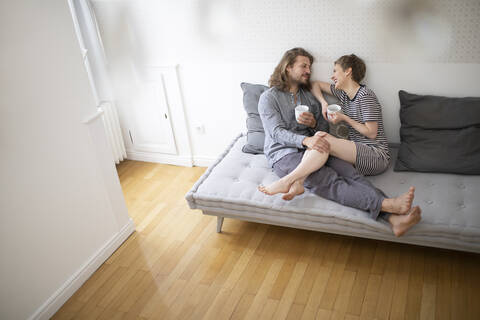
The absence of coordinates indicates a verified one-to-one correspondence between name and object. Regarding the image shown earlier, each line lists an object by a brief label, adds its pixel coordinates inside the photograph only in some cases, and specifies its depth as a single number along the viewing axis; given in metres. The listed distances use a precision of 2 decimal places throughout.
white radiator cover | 3.48
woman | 2.46
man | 2.19
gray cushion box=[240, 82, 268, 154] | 2.88
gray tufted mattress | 2.13
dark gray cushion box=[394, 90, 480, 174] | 2.40
